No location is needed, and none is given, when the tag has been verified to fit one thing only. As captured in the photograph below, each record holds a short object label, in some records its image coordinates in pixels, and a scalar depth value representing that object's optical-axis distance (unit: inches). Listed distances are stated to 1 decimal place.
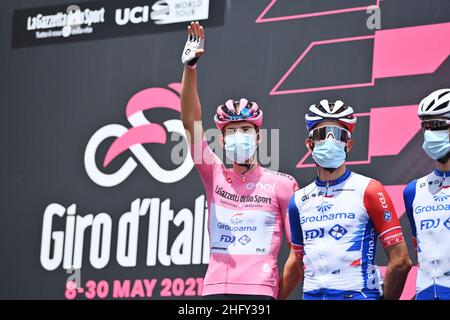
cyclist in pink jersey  337.1
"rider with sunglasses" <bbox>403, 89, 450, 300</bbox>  305.3
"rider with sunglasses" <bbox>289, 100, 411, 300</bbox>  314.7
